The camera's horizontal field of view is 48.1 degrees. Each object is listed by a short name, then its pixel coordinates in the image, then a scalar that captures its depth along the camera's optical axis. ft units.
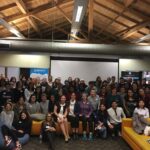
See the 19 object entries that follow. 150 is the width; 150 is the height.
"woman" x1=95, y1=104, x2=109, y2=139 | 14.86
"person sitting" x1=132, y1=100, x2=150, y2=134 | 13.47
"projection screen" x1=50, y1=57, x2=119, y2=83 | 26.50
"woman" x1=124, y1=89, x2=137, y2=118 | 16.30
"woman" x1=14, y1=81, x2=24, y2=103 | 16.96
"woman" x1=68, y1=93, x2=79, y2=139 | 14.88
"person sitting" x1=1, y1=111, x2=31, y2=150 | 11.37
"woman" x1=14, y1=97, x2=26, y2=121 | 14.85
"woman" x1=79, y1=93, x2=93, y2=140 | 14.96
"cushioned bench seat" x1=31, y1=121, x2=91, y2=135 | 14.92
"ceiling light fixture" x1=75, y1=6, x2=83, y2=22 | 13.26
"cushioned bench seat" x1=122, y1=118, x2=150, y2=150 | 11.23
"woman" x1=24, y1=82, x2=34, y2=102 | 17.11
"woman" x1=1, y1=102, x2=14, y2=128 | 13.73
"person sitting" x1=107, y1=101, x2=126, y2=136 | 15.23
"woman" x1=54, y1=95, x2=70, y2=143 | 14.46
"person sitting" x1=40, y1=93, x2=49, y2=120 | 16.13
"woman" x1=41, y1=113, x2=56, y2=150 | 13.11
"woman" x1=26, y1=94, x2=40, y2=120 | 15.93
